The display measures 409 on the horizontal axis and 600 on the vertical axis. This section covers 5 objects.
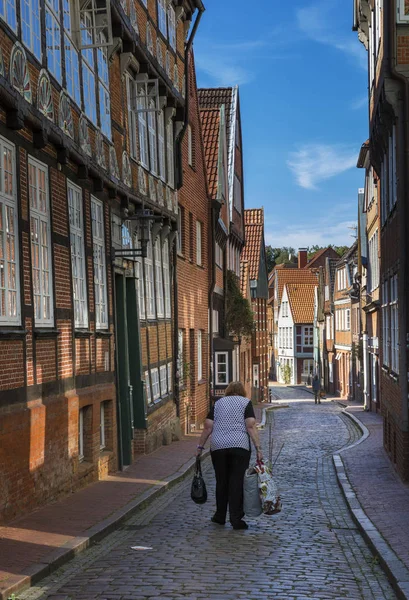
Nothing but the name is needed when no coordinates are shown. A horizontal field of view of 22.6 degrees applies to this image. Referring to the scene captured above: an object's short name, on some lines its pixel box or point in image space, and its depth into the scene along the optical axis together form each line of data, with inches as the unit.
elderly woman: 429.7
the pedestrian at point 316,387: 2166.6
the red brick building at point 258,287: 2049.7
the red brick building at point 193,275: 1042.7
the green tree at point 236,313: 1504.7
